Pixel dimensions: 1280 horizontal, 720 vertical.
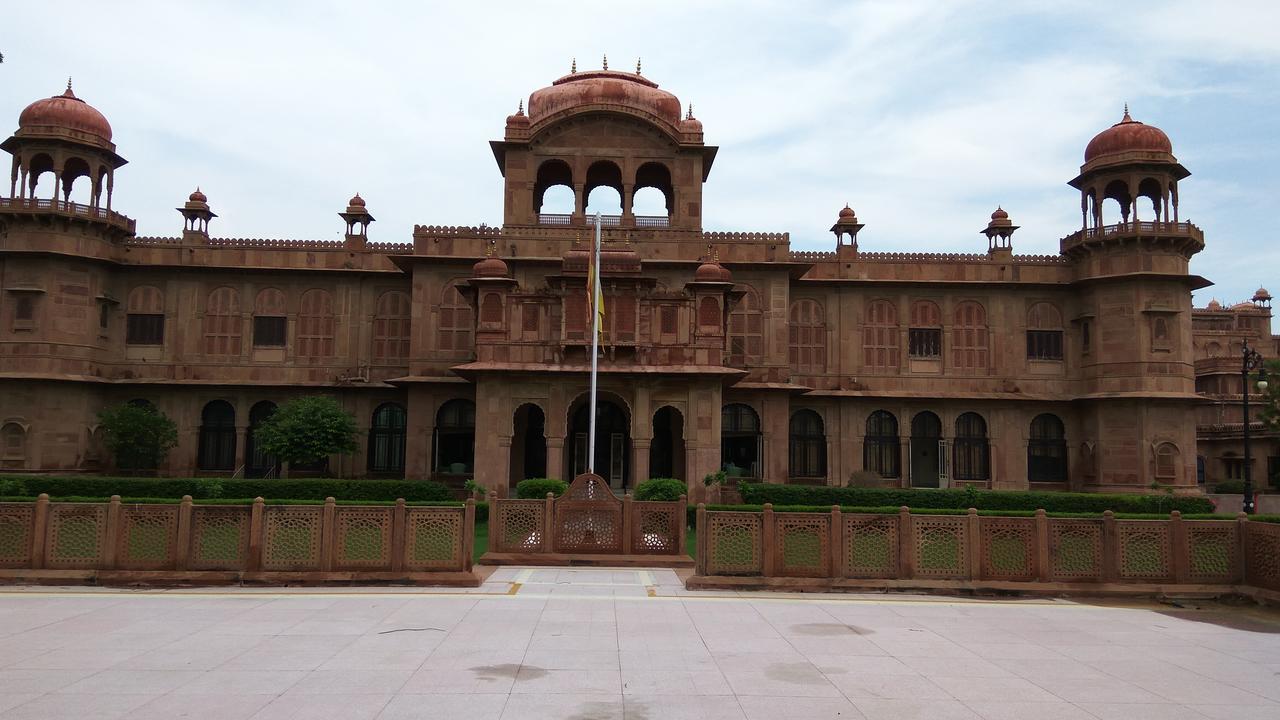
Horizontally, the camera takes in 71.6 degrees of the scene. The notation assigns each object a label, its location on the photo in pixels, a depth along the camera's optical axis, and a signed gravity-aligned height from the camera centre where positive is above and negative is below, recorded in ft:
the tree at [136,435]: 100.37 +1.01
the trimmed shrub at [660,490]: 73.87 -3.30
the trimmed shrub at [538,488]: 75.31 -3.33
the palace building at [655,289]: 101.86 +15.01
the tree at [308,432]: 98.02 +1.50
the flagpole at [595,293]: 73.56 +13.52
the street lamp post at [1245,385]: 75.56 +6.35
